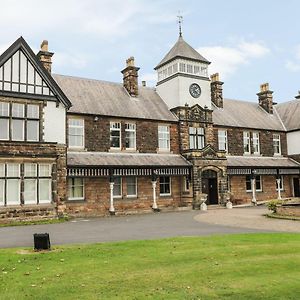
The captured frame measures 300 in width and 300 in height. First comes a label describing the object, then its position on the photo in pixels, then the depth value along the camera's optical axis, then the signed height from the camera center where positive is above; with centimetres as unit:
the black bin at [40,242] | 1184 -164
